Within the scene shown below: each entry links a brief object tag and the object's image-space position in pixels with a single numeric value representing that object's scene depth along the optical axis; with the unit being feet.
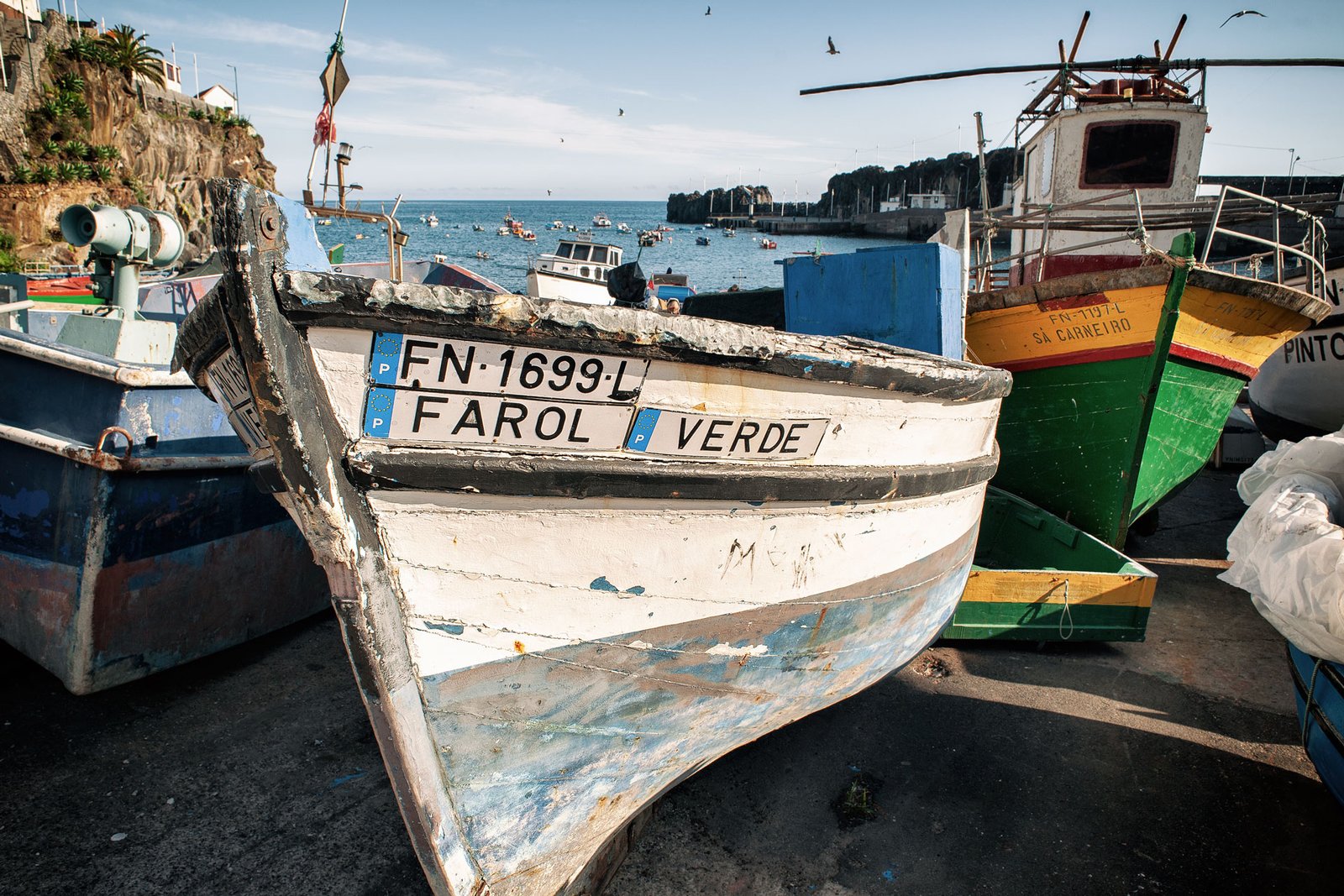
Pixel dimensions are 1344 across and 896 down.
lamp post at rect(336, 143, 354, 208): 10.33
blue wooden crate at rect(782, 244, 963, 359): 14.02
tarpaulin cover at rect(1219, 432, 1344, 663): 10.76
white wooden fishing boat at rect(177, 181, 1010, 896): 6.75
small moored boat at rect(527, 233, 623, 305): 66.03
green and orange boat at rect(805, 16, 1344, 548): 18.54
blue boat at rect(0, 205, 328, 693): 14.48
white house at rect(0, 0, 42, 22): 85.30
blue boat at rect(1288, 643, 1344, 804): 10.55
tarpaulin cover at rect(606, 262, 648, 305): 12.35
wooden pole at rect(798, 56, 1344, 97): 29.35
